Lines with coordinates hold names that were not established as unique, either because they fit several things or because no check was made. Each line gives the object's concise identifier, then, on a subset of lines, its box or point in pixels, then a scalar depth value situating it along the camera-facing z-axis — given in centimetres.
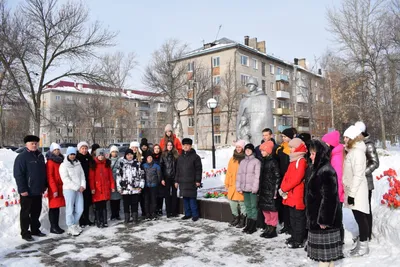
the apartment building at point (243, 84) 4194
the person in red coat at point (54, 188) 651
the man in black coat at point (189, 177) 730
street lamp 1633
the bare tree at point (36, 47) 1967
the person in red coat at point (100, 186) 696
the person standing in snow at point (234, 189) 657
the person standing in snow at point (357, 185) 457
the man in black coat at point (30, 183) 613
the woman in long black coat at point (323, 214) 376
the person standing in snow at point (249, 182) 611
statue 1098
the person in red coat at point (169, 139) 810
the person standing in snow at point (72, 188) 644
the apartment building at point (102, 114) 4153
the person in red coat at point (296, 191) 489
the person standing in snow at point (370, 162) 498
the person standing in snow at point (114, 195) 752
